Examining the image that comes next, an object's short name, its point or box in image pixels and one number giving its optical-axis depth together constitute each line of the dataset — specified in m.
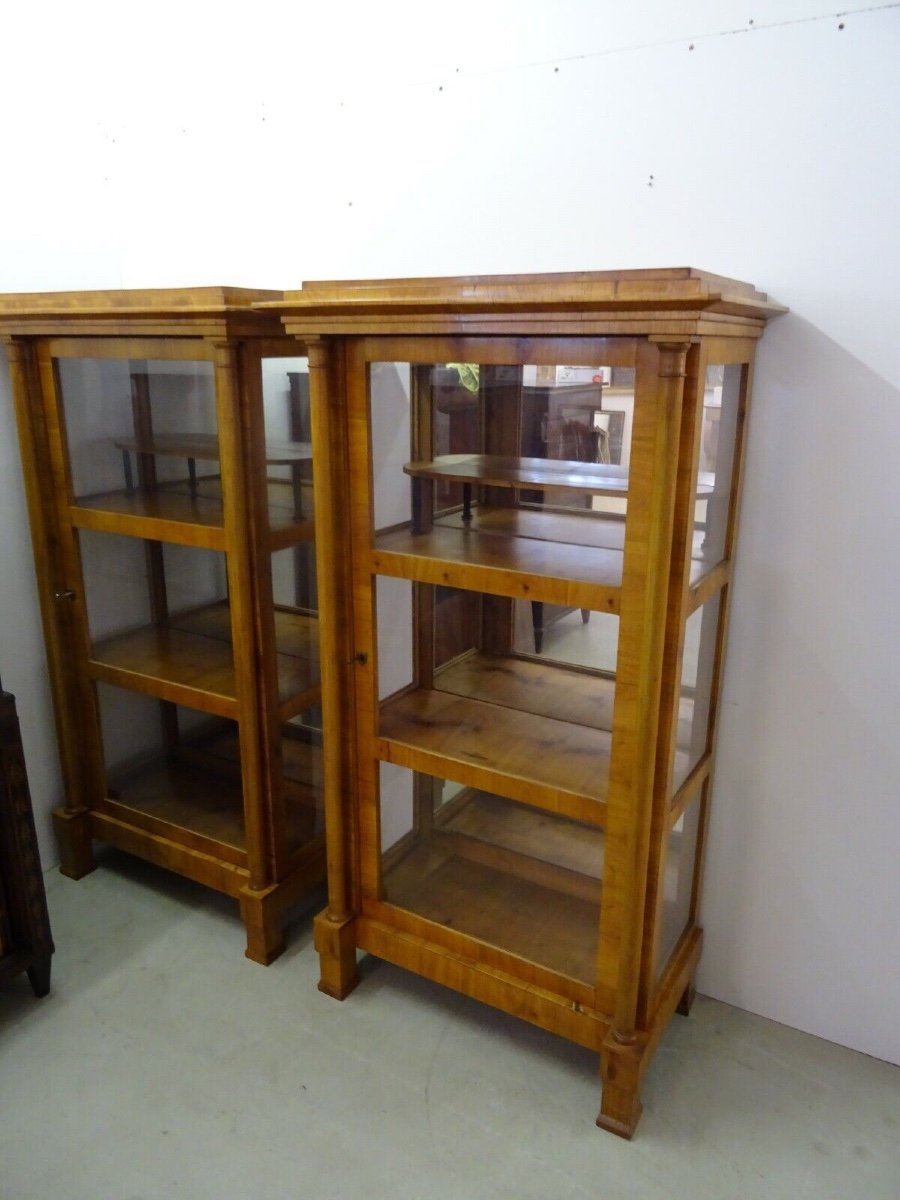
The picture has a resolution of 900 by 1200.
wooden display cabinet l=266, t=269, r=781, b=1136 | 1.43
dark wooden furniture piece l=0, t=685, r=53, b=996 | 1.88
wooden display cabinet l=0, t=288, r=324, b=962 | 1.91
